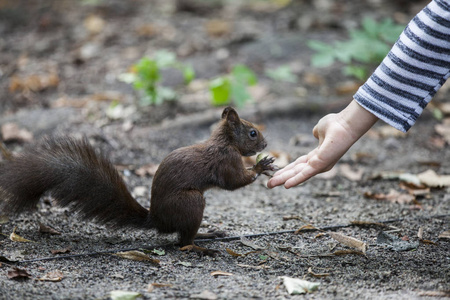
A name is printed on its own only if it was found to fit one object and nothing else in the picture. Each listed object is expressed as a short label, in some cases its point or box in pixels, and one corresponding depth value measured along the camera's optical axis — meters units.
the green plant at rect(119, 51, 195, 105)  8.52
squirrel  4.85
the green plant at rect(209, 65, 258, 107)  8.48
